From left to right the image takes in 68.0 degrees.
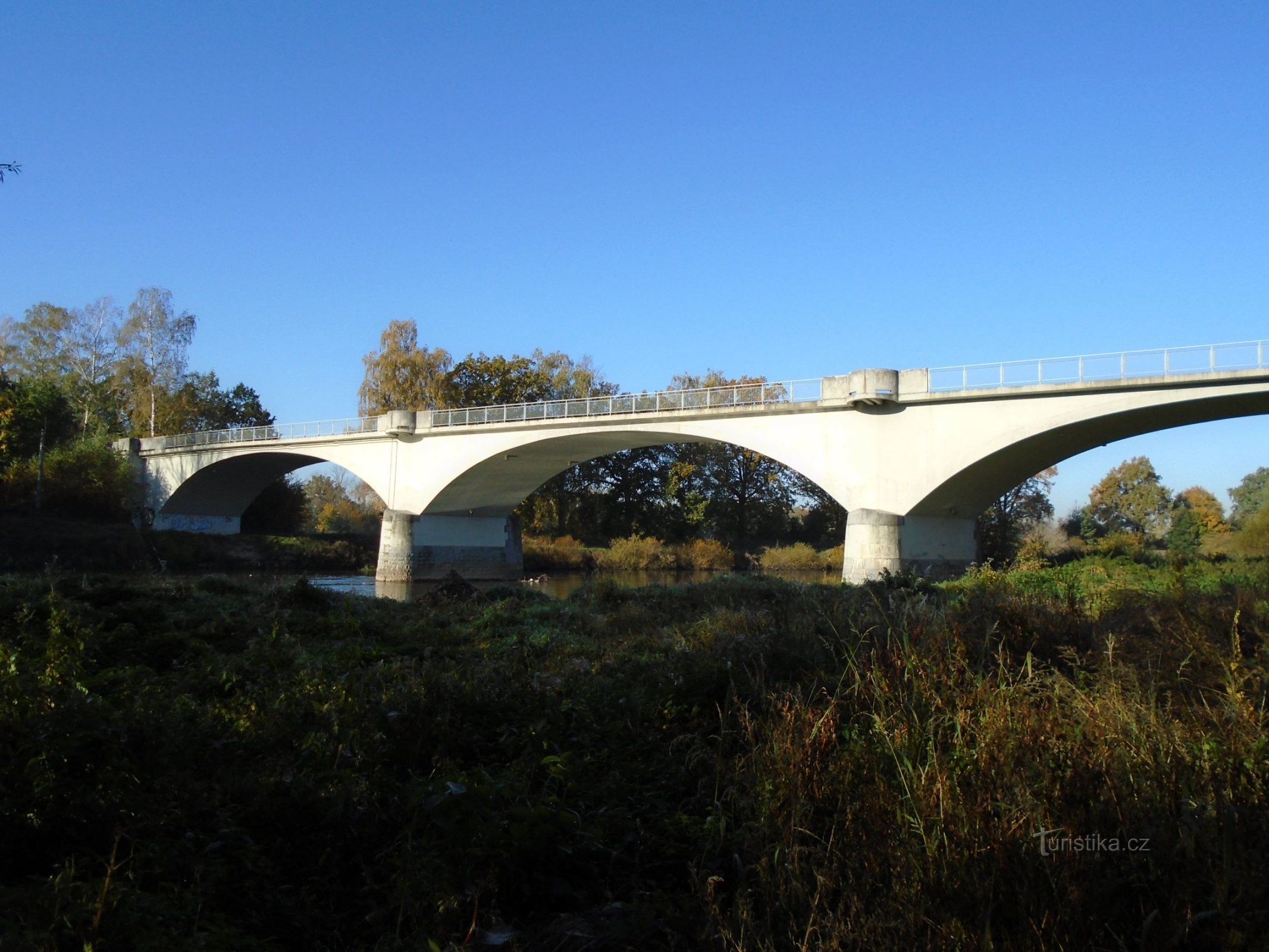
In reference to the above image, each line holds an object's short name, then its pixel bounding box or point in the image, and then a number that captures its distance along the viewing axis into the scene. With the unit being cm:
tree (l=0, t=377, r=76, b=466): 3781
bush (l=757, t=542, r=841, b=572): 4297
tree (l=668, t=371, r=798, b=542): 5259
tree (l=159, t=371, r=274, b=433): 5291
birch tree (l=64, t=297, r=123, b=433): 5088
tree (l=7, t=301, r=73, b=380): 5062
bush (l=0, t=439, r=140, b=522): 3875
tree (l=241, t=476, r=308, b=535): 5416
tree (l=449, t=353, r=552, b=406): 5097
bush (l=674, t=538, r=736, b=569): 4528
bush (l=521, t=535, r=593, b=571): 4422
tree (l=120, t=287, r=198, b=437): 5084
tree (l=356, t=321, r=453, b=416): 4934
